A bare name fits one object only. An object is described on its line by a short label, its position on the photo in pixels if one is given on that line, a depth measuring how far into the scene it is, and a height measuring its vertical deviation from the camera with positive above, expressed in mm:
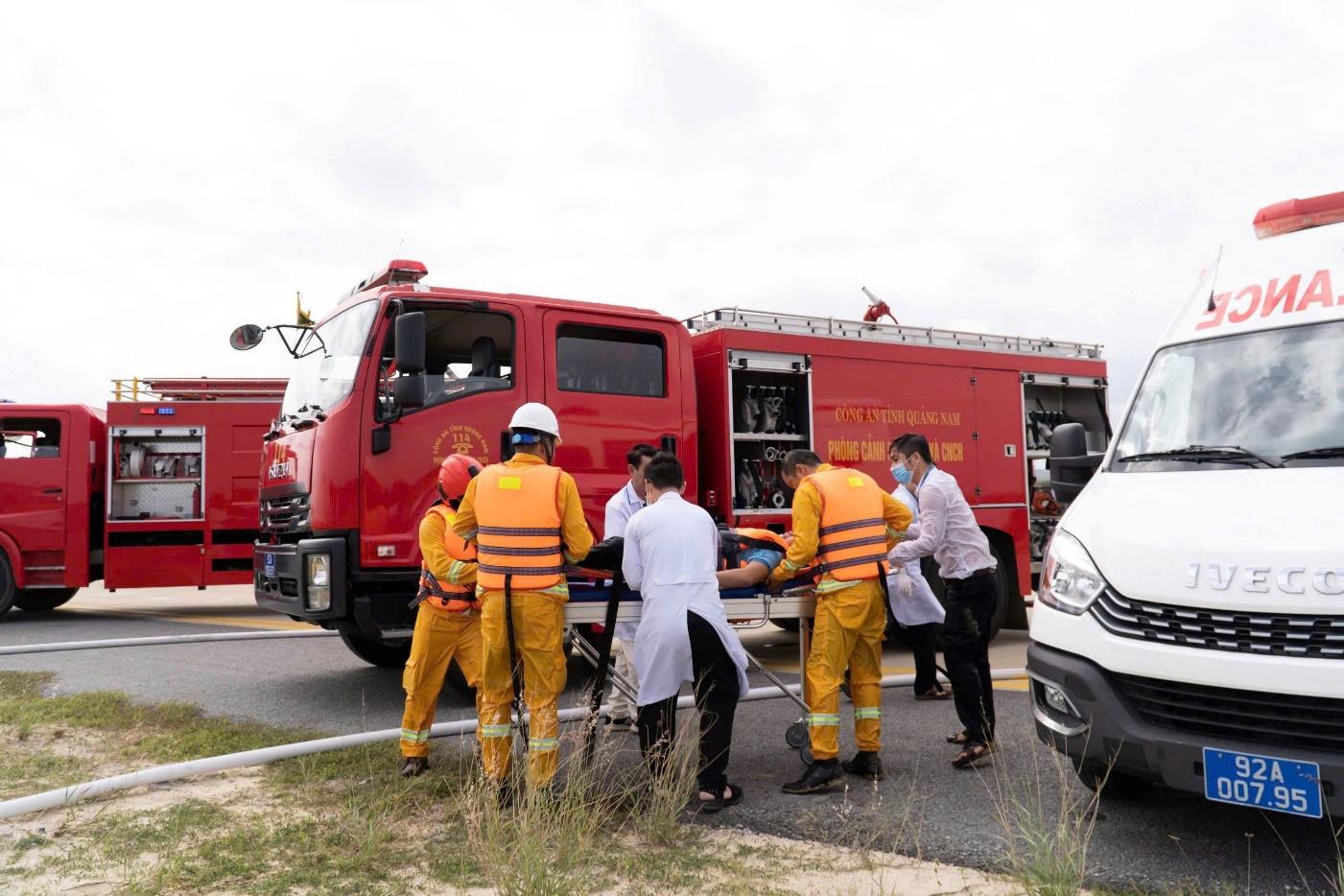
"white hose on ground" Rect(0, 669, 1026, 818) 4062 -1250
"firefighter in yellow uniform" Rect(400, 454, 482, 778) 4715 -589
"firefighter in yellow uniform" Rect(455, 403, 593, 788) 4199 -417
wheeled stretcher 4531 -583
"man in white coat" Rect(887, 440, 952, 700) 6301 -862
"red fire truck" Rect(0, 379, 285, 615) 11312 +161
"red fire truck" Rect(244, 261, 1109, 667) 5828 +595
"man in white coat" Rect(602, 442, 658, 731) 5574 -109
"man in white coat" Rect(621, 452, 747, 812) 4207 -637
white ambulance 2930 -301
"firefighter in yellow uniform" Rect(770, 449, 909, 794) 4434 -522
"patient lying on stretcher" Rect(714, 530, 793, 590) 4719 -344
